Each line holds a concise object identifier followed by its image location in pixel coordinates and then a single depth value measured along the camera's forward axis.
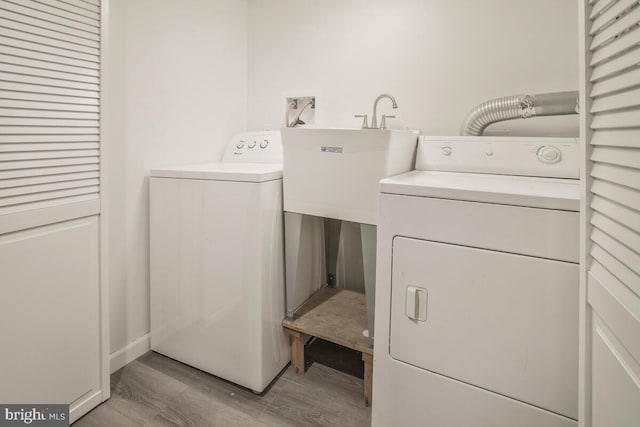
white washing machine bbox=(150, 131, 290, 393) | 1.60
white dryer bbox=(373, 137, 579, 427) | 1.03
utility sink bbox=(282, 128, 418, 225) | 1.43
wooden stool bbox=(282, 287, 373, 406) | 1.60
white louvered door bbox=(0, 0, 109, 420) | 1.18
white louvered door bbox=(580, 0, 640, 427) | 0.62
